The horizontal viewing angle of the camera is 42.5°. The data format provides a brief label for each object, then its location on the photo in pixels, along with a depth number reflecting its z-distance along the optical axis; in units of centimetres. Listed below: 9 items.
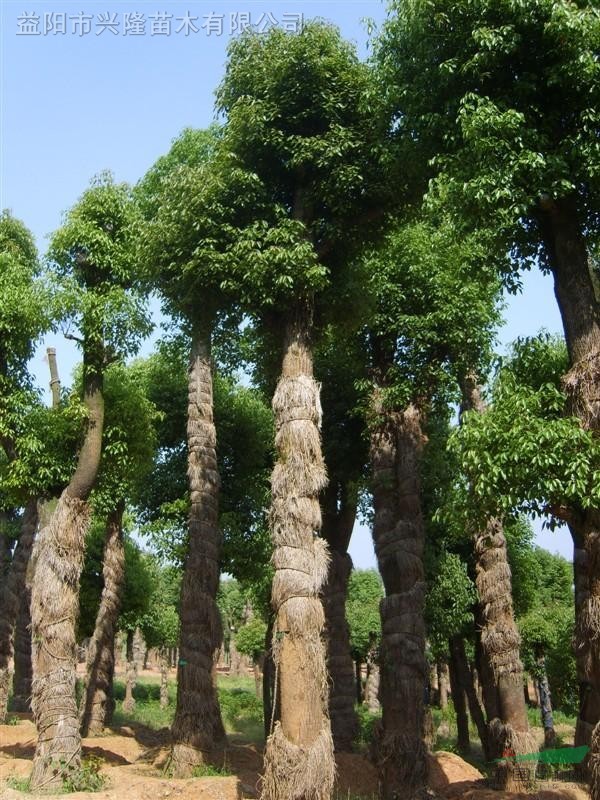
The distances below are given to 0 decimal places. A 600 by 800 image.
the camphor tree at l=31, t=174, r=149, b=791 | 1206
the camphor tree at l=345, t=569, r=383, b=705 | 4059
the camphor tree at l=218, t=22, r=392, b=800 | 938
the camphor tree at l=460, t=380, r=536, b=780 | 1489
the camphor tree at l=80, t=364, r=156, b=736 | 2006
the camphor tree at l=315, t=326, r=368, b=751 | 1847
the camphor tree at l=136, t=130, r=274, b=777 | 1136
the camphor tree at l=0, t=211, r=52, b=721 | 1462
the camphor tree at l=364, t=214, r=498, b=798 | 1414
